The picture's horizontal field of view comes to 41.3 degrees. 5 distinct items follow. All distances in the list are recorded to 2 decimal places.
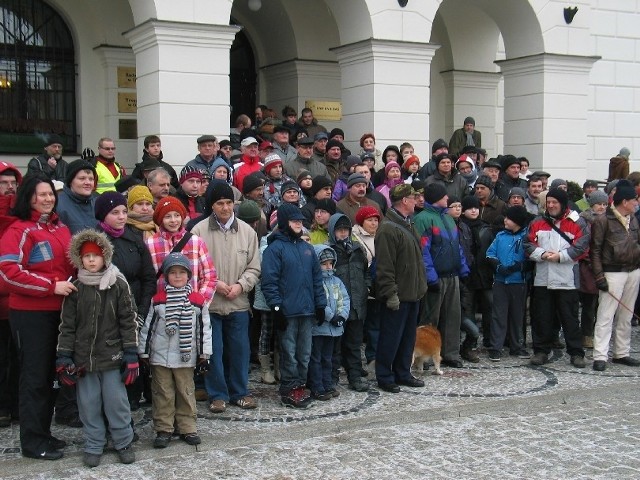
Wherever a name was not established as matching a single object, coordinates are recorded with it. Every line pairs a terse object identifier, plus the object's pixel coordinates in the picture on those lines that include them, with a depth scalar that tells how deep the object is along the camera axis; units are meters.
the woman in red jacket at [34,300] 5.75
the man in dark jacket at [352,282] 7.58
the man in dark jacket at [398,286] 7.57
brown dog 8.25
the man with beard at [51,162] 10.34
